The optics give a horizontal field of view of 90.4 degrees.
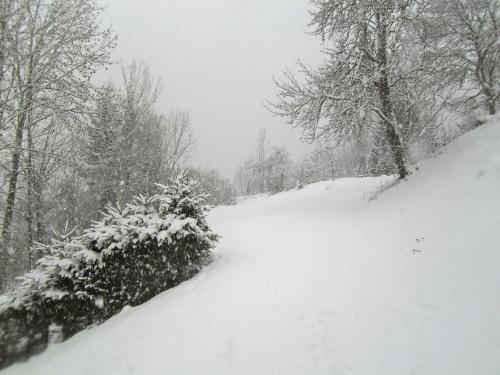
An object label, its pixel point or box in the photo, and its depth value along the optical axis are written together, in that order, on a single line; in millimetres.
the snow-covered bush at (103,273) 4766
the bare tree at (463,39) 8492
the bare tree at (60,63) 5559
